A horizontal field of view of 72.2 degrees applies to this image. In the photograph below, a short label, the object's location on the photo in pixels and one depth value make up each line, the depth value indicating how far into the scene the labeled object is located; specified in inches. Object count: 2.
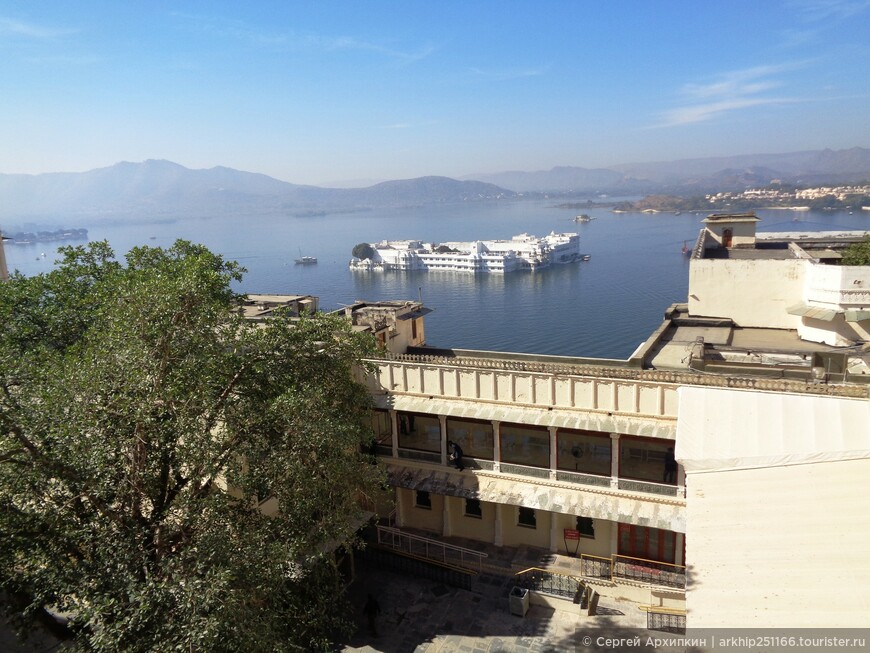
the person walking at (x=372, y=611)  600.4
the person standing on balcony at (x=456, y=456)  714.2
